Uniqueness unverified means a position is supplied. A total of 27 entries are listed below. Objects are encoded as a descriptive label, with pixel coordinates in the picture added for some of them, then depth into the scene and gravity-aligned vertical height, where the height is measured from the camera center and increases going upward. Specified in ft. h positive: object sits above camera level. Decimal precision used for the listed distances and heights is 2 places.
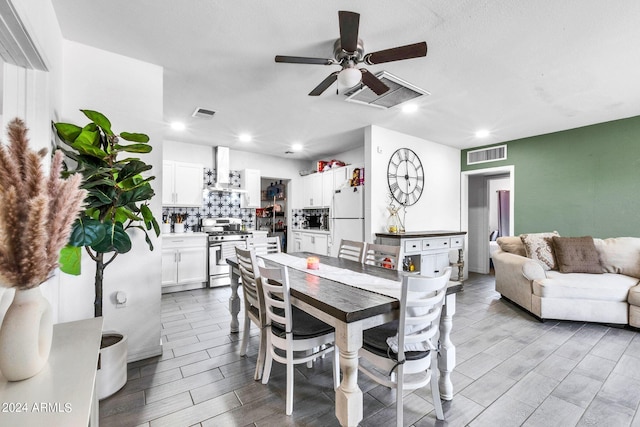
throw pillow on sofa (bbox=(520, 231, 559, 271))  11.80 -1.45
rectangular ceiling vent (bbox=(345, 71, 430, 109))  8.82 +4.29
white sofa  9.82 -2.67
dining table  4.61 -1.58
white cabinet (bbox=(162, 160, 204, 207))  15.02 +1.76
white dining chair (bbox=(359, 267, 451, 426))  4.67 -2.40
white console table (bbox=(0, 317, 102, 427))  2.22 -1.59
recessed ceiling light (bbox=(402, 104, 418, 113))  11.18 +4.41
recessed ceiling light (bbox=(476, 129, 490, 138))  14.35 +4.32
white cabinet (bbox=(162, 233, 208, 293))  13.91 -2.35
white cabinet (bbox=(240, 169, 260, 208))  17.89 +1.82
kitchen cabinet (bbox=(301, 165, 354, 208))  17.20 +2.01
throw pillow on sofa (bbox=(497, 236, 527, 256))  12.97 -1.41
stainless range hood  16.71 +2.71
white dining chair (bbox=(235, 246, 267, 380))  6.54 -1.98
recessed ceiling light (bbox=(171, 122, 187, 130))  12.90 +4.26
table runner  5.72 -1.49
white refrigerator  14.28 +0.02
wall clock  14.51 +2.12
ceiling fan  5.50 +3.49
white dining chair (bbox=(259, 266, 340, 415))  5.63 -2.49
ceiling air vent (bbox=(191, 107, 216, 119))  11.35 +4.26
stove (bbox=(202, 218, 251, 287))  15.08 -1.81
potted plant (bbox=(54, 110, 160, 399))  5.35 +0.41
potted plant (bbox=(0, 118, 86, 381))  2.33 -0.19
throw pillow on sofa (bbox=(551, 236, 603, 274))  11.14 -1.63
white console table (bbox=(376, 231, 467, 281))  12.97 -1.54
